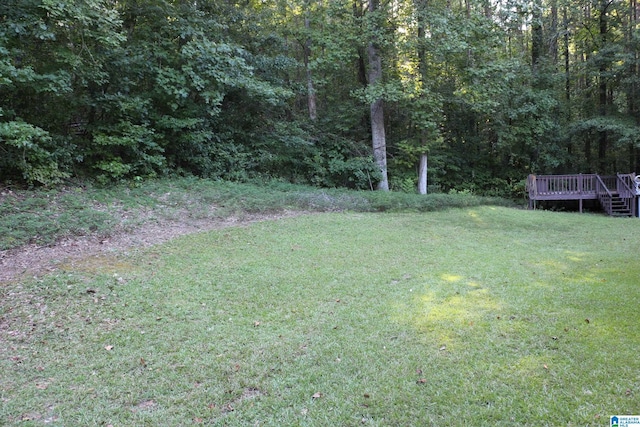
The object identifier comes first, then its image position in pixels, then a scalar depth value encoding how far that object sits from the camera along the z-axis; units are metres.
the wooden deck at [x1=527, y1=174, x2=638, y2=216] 15.77
